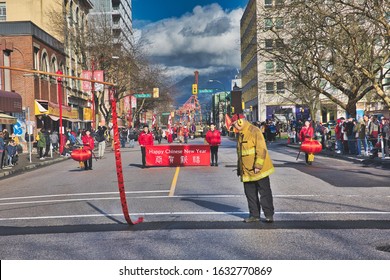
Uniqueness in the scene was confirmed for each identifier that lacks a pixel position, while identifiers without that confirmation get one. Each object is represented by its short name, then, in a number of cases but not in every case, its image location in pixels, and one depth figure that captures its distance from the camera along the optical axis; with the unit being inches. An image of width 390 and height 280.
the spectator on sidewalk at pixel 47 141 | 1221.5
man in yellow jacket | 336.8
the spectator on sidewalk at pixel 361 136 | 935.5
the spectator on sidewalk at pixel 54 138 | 1399.5
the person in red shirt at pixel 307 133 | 814.5
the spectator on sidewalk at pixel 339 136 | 1057.9
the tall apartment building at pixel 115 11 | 3865.7
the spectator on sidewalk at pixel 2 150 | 930.4
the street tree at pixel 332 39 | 962.1
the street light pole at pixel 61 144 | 1373.0
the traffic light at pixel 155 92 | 2306.8
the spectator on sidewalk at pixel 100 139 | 1075.8
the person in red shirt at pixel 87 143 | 842.8
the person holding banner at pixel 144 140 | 845.2
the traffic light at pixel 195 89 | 2372.0
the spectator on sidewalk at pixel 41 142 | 1191.8
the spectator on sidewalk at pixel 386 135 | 847.1
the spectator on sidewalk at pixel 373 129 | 955.3
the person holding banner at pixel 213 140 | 810.8
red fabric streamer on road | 342.0
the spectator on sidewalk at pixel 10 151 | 997.8
